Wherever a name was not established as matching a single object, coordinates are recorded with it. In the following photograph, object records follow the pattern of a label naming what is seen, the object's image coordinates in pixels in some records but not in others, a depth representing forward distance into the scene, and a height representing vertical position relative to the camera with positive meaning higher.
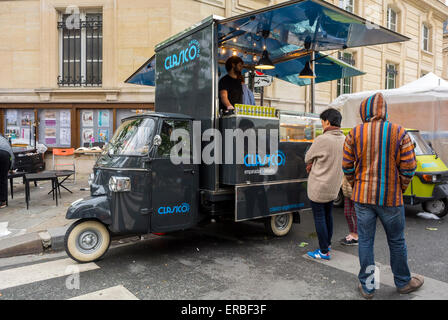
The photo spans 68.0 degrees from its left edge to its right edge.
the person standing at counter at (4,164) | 7.00 -0.39
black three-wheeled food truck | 4.39 -0.13
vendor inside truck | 5.77 +1.16
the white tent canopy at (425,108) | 9.57 +1.27
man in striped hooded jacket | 3.21 -0.29
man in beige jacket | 4.40 -0.31
